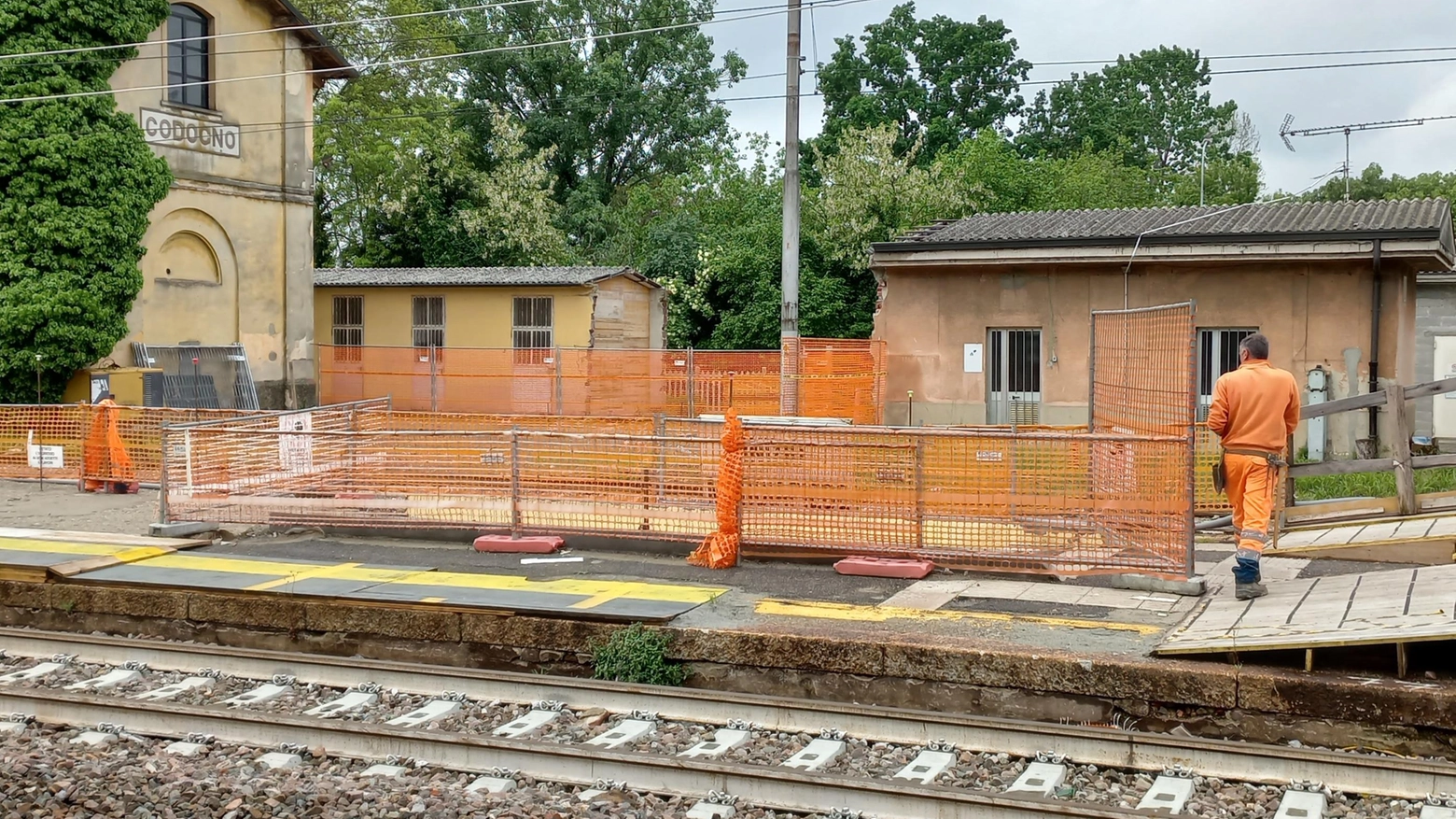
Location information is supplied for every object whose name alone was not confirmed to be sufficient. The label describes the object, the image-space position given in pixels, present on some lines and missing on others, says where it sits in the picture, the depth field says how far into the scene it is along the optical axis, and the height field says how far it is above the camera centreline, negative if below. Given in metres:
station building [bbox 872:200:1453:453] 19.92 +1.29
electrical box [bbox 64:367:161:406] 24.75 -0.38
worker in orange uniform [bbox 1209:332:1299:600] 9.11 -0.47
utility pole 21.06 +2.42
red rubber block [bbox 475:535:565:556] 12.32 -1.64
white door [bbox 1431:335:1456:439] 24.95 -0.78
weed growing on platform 8.83 -1.95
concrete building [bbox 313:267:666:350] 32.44 +1.53
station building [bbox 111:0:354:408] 27.09 +4.02
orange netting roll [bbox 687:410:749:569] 11.46 -1.13
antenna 28.84 +5.33
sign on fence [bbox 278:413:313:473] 14.05 -0.91
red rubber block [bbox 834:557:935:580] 10.96 -1.63
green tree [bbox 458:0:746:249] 60.44 +12.95
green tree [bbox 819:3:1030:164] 70.38 +15.98
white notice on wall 22.62 +0.24
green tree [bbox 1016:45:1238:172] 75.44 +14.99
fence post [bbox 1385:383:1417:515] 10.99 -0.63
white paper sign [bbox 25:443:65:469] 18.08 -1.27
